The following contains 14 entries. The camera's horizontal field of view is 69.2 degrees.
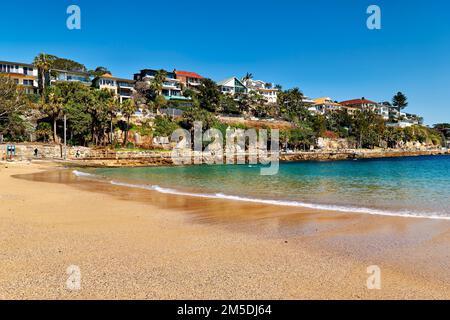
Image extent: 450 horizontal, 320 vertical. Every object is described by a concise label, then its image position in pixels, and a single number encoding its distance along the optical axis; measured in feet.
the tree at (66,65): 313.94
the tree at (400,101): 567.59
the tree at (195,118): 258.57
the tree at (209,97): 310.45
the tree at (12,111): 167.22
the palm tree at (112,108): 213.46
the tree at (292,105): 370.73
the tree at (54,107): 193.36
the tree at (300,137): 325.83
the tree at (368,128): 391.10
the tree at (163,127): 249.96
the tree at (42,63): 224.53
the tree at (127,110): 221.95
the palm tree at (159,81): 297.57
